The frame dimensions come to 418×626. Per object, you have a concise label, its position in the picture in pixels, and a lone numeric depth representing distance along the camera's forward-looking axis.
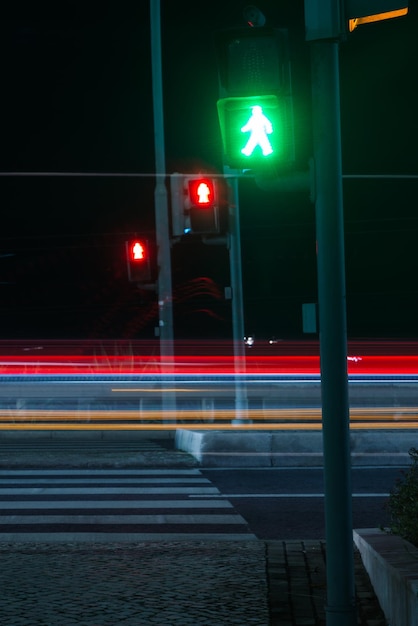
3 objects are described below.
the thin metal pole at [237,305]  22.72
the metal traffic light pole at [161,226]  25.92
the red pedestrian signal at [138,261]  24.86
